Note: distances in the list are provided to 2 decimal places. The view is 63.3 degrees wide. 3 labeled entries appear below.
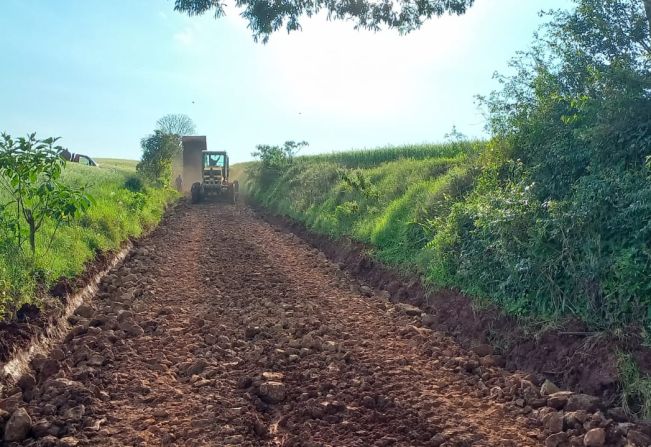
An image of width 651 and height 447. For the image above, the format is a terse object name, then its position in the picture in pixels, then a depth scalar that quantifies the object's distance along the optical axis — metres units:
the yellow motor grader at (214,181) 24.08
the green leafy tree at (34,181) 6.17
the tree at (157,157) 27.00
